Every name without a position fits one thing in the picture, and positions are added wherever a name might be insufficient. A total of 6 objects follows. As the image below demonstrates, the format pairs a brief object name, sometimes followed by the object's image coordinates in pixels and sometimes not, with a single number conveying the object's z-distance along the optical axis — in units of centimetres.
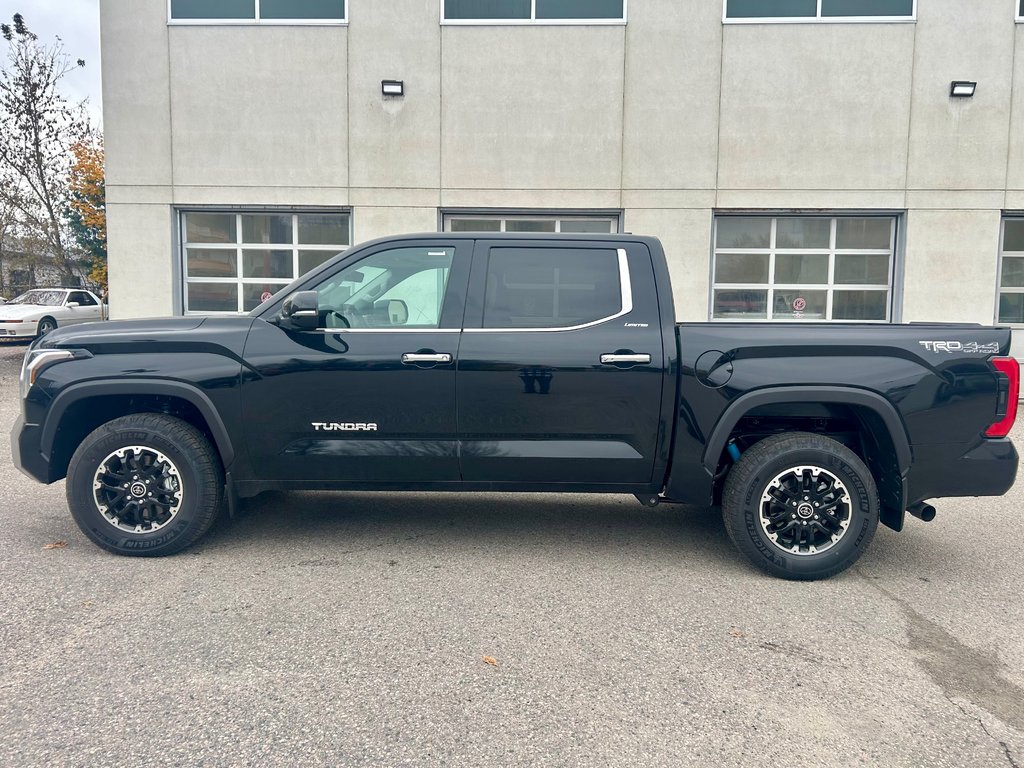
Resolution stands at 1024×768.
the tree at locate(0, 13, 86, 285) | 2398
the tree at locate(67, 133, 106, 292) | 2545
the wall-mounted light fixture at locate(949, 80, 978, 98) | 1094
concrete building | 1114
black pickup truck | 405
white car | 1898
